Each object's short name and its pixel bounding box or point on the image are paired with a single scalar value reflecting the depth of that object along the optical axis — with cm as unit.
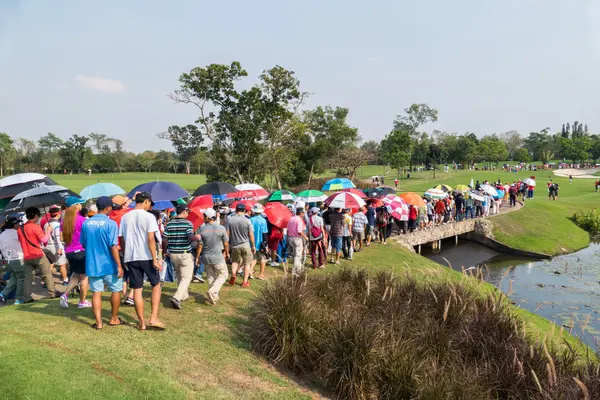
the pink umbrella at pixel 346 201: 1314
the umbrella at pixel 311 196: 1670
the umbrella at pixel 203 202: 1093
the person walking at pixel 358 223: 1417
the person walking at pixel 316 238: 1174
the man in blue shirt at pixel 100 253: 606
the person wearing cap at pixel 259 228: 1066
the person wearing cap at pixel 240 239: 901
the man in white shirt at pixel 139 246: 612
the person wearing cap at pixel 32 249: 758
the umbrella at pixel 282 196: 1552
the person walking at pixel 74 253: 711
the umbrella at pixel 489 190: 2719
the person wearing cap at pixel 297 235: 1067
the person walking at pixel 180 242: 720
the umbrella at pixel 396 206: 1742
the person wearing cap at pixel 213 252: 792
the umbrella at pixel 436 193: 2177
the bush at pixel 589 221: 2950
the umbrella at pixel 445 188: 2479
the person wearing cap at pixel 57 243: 895
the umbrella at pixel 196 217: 1031
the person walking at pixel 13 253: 758
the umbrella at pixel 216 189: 1329
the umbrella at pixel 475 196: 2532
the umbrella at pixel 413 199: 1889
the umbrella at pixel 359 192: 1710
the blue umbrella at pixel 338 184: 1813
